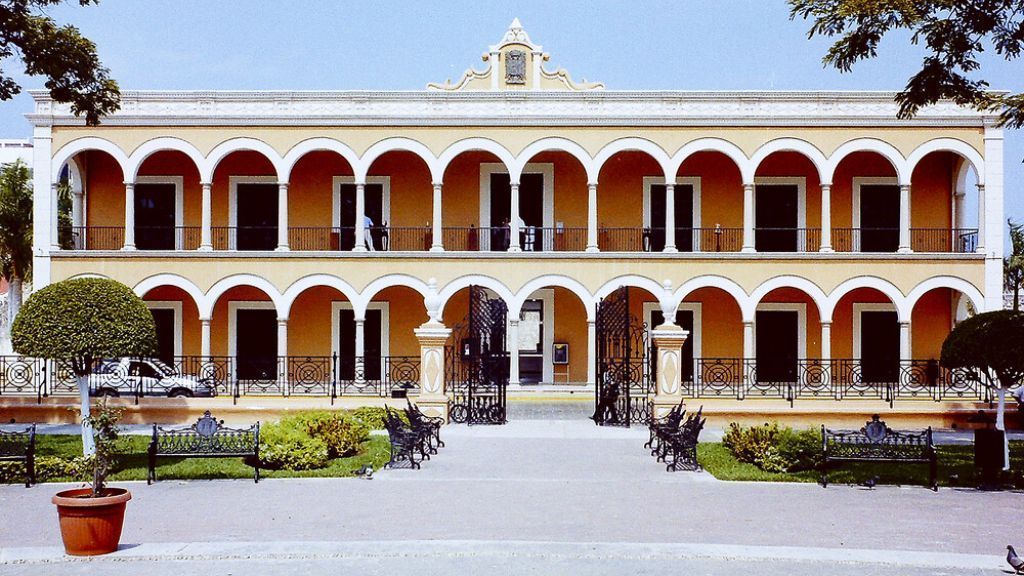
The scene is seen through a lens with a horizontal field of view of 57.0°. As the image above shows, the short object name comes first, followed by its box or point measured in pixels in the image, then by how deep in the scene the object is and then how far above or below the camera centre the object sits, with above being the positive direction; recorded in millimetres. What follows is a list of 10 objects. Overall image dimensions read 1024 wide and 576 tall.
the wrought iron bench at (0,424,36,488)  11375 -1948
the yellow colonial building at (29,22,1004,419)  24484 +2066
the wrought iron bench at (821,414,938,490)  11518 -1961
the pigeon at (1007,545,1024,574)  7066 -2010
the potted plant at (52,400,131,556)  7566 -1794
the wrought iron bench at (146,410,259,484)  11609 -1923
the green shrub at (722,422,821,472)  12555 -2123
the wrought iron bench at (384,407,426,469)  12484 -1991
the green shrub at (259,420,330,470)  12352 -2072
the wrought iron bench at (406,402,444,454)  13422 -1962
